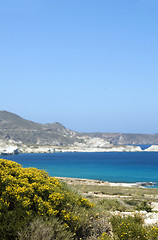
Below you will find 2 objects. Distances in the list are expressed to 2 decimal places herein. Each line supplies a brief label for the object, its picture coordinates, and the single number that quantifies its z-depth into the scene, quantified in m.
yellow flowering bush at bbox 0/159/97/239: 13.33
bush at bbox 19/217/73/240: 12.73
